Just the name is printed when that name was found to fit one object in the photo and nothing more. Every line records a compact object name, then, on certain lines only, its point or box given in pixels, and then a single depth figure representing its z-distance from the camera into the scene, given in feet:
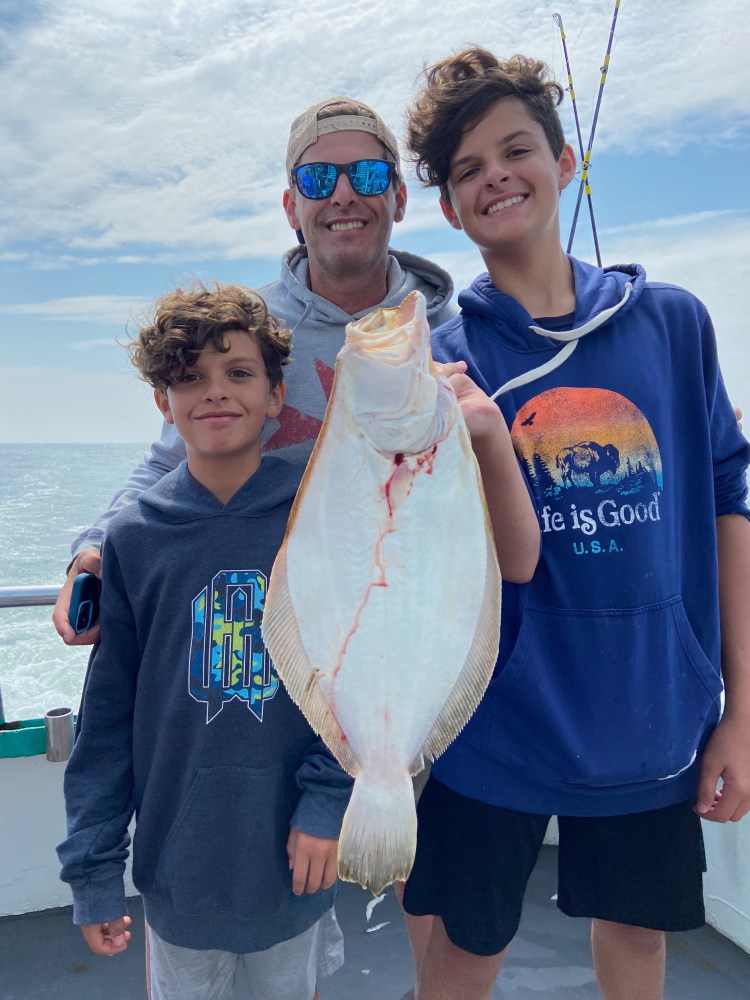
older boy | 5.06
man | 7.06
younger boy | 5.32
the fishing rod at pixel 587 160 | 11.14
